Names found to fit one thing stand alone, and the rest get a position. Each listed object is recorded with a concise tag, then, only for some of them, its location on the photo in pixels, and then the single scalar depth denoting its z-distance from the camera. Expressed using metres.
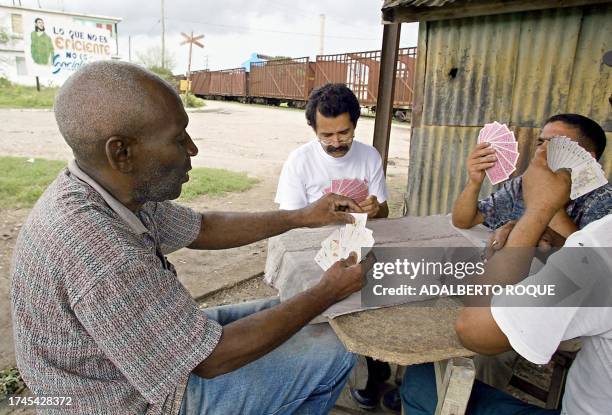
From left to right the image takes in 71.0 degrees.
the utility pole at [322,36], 34.61
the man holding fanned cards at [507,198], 1.82
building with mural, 20.94
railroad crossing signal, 24.22
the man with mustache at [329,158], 2.55
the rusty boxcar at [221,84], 24.98
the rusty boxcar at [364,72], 14.04
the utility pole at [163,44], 29.01
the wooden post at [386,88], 3.81
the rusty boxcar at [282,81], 19.28
